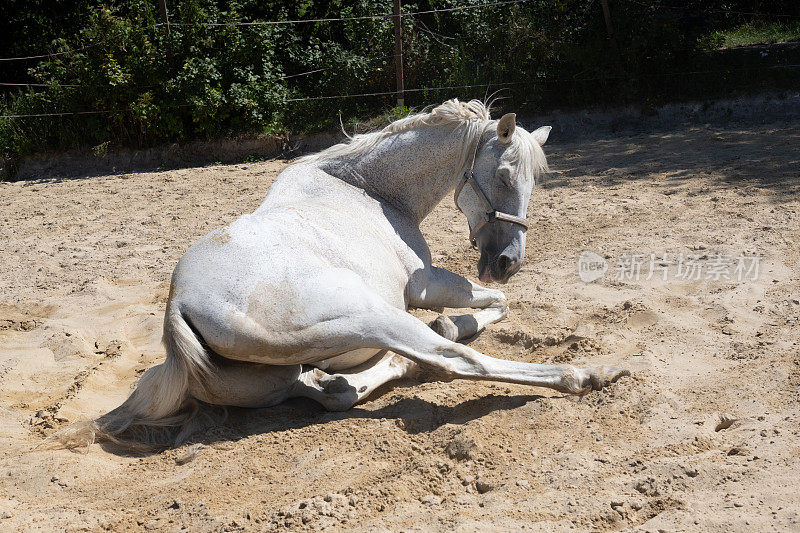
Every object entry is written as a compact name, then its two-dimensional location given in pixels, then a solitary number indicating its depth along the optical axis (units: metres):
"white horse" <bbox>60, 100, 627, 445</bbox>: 2.93
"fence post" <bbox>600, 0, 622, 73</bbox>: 8.94
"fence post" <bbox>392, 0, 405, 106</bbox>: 9.23
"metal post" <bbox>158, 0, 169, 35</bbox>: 8.90
